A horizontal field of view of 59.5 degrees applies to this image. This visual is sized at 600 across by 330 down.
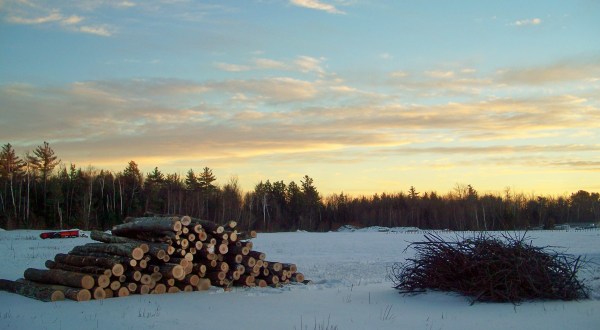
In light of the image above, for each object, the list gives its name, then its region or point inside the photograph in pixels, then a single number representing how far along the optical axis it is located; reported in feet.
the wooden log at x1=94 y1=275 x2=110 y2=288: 40.24
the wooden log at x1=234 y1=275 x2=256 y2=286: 48.98
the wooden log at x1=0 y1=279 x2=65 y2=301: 39.01
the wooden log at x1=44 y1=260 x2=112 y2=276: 41.26
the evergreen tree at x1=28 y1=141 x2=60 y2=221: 259.90
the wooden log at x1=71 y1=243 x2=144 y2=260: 42.80
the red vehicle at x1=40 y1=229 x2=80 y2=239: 151.51
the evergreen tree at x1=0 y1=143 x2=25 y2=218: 229.45
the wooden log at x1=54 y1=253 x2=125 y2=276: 41.27
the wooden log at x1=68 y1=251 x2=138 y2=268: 42.34
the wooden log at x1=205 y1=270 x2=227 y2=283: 47.55
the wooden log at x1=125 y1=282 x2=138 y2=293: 42.10
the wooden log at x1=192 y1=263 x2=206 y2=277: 46.62
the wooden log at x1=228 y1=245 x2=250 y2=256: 49.61
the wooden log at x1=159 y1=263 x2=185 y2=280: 43.68
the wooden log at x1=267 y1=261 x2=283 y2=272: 51.13
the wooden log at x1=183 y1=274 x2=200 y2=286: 45.39
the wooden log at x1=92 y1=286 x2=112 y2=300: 39.86
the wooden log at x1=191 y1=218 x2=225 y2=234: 48.80
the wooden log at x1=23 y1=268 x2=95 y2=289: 39.60
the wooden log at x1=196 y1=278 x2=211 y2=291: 46.01
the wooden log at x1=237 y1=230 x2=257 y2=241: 51.13
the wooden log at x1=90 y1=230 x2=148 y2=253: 49.65
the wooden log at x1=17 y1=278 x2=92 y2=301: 38.77
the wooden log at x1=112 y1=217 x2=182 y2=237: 46.37
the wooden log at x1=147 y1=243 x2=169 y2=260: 44.37
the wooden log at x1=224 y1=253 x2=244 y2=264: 49.11
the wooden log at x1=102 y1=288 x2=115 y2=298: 40.55
